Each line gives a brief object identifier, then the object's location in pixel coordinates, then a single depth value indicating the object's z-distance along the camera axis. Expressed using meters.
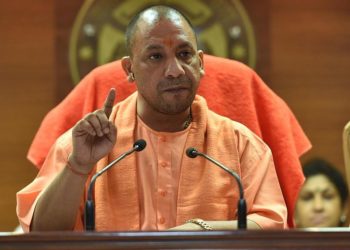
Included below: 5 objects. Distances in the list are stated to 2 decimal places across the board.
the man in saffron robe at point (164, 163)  5.00
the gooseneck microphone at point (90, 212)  4.08
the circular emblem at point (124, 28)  6.87
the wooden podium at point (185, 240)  3.38
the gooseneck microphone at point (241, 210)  4.14
